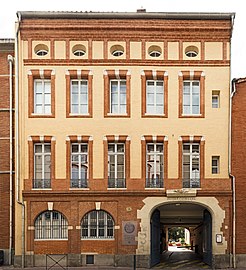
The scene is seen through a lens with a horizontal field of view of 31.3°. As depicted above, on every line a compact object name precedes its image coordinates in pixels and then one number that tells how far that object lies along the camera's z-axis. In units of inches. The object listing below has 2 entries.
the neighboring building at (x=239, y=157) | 977.9
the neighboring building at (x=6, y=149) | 1004.6
